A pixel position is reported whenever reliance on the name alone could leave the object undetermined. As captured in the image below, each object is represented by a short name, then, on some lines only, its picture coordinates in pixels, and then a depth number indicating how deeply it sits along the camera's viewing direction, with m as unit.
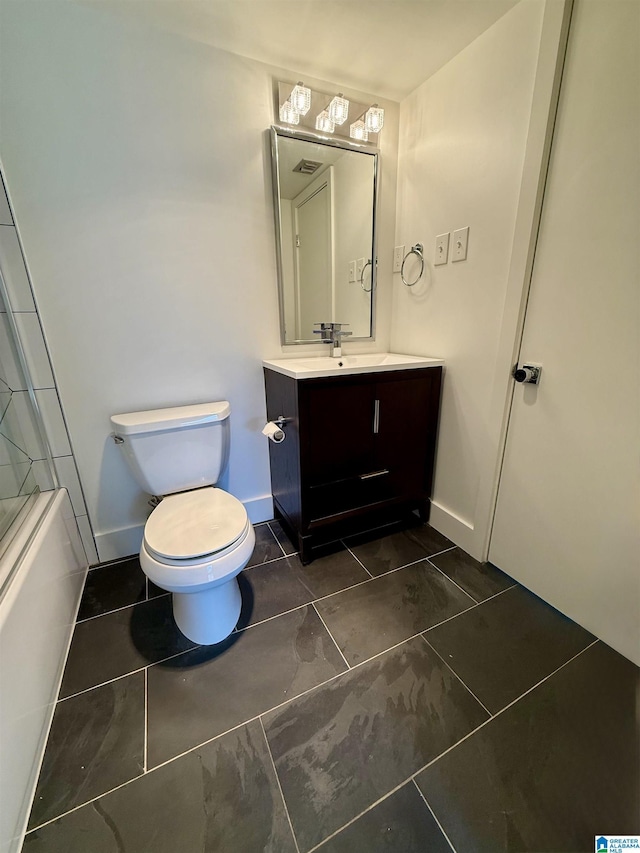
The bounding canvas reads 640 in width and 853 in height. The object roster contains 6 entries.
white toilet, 1.06
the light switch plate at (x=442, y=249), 1.50
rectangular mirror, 1.56
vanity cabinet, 1.42
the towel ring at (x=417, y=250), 1.64
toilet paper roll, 1.52
